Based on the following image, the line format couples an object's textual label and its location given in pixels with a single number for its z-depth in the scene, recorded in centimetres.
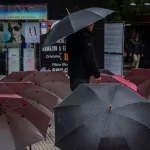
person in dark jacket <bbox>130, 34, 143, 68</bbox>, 2011
